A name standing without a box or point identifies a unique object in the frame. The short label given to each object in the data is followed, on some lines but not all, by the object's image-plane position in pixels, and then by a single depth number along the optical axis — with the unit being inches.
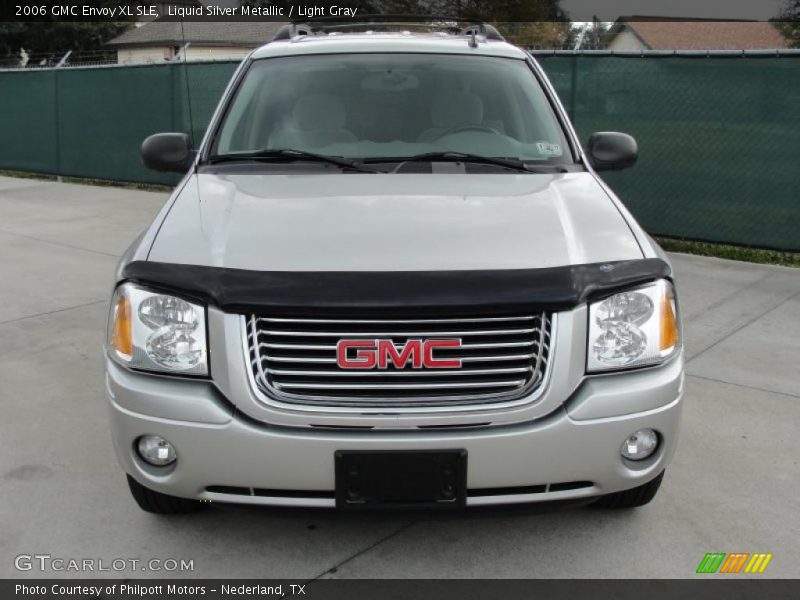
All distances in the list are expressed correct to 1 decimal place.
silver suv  98.2
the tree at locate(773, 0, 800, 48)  1215.9
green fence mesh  305.3
